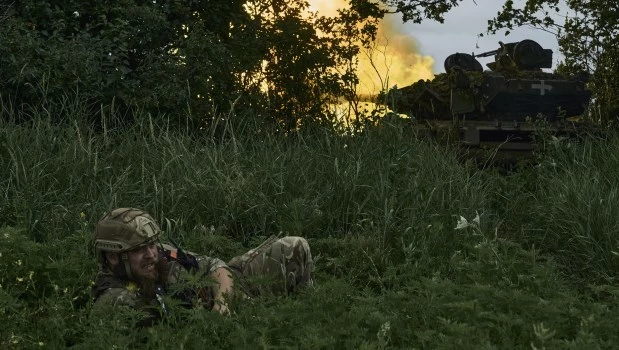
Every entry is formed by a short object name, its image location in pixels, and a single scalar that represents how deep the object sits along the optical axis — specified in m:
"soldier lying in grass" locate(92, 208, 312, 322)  6.52
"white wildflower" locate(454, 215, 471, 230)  7.82
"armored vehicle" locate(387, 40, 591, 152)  16.48
